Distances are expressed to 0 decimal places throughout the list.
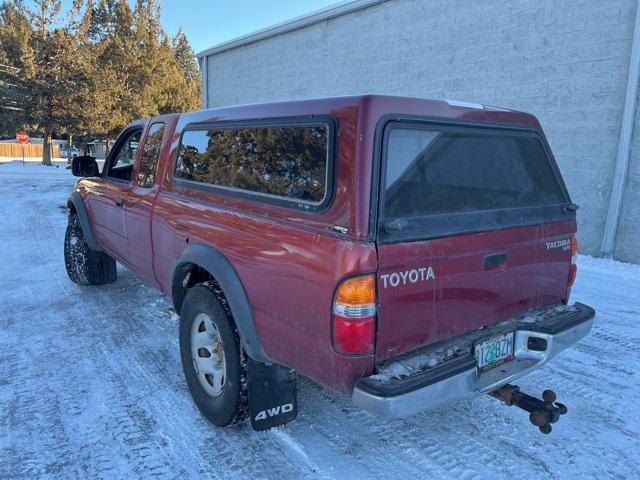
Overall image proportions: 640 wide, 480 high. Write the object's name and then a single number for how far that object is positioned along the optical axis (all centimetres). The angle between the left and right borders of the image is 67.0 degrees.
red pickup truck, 208
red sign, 3005
